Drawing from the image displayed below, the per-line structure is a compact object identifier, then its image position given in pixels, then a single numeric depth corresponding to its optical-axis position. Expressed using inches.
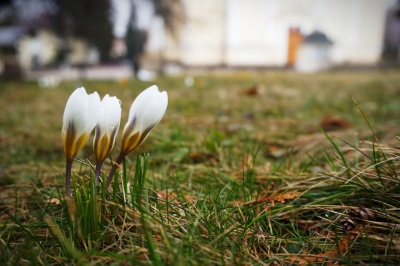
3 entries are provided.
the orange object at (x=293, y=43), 672.5
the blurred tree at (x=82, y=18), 309.0
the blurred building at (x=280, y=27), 626.9
